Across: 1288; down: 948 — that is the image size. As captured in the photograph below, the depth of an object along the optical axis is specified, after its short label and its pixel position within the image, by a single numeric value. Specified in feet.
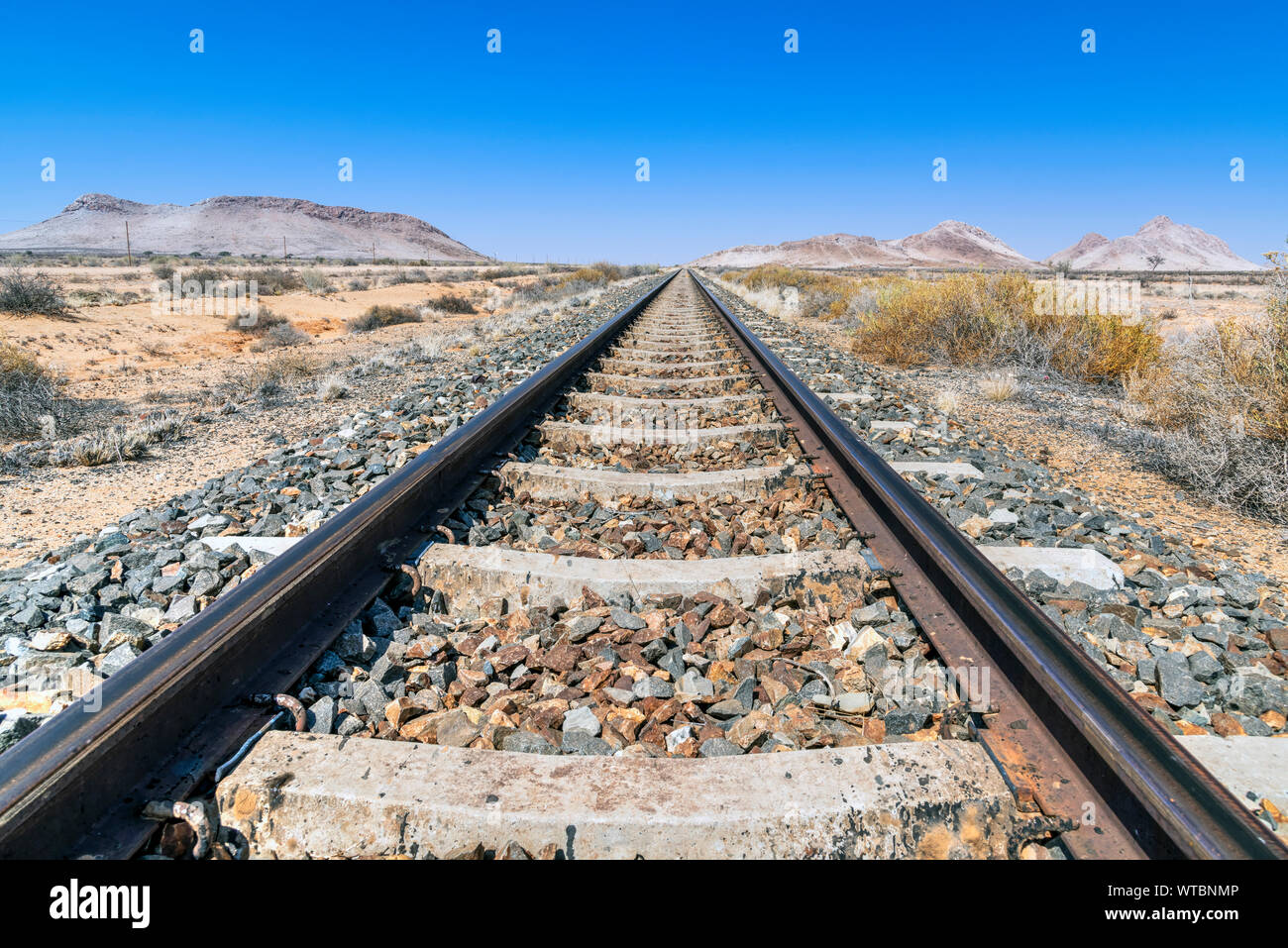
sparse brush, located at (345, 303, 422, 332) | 58.44
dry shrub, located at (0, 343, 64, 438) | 22.62
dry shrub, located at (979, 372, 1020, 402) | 26.14
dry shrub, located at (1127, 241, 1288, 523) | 15.16
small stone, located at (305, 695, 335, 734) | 6.51
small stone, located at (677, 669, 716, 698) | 7.36
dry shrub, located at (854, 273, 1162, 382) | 29.73
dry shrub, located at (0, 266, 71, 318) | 51.31
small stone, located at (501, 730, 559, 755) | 6.35
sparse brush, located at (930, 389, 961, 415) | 23.56
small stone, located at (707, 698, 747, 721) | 6.92
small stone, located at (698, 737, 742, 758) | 6.34
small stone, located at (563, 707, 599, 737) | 6.72
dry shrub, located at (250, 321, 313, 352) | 47.42
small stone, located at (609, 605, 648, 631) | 8.21
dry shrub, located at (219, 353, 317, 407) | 28.76
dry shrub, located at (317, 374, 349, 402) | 26.27
